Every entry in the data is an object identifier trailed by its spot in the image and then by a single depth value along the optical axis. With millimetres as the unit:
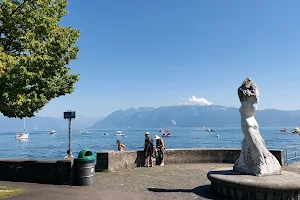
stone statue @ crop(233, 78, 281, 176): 9713
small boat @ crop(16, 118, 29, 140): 133925
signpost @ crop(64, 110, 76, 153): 15922
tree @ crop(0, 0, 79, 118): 9594
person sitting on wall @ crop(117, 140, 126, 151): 18502
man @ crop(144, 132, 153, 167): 15422
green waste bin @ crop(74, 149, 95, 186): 11453
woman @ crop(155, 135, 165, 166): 16078
